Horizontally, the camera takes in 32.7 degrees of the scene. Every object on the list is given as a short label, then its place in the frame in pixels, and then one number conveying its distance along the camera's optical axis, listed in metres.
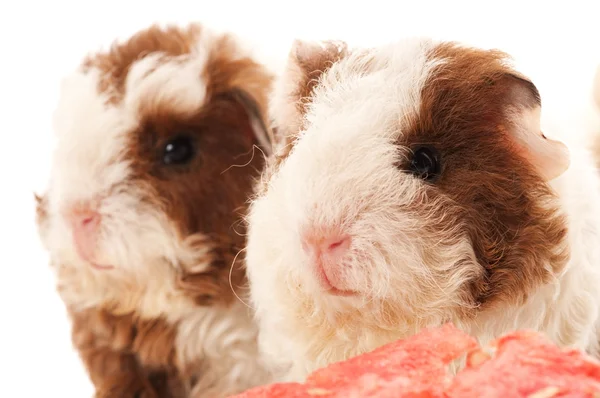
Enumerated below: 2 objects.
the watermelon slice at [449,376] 0.18
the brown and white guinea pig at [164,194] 0.28
